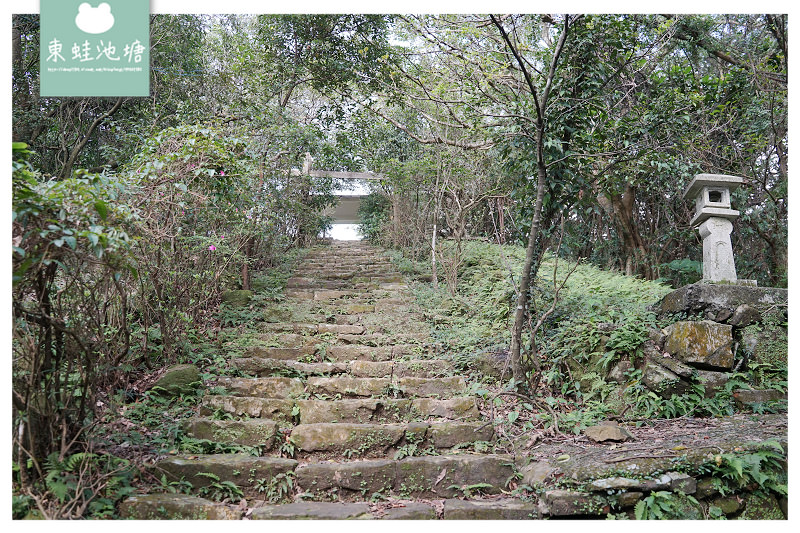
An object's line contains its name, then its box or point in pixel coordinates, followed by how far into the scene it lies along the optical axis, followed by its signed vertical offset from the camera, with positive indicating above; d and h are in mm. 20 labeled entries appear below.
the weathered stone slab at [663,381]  3771 -863
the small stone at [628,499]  2717 -1270
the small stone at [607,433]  3354 -1130
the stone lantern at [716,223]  4871 +471
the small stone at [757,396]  3691 -948
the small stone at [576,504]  2701 -1293
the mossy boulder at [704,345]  3859 -594
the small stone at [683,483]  2740 -1191
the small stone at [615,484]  2730 -1194
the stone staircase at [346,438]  2848 -1179
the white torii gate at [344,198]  9230 +2078
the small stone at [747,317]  4004 -383
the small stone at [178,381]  3721 -874
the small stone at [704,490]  2773 -1244
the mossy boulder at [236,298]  5797 -351
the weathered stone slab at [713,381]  3771 -858
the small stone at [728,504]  2756 -1315
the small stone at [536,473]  2951 -1260
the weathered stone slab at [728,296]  4086 -222
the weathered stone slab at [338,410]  3693 -1078
